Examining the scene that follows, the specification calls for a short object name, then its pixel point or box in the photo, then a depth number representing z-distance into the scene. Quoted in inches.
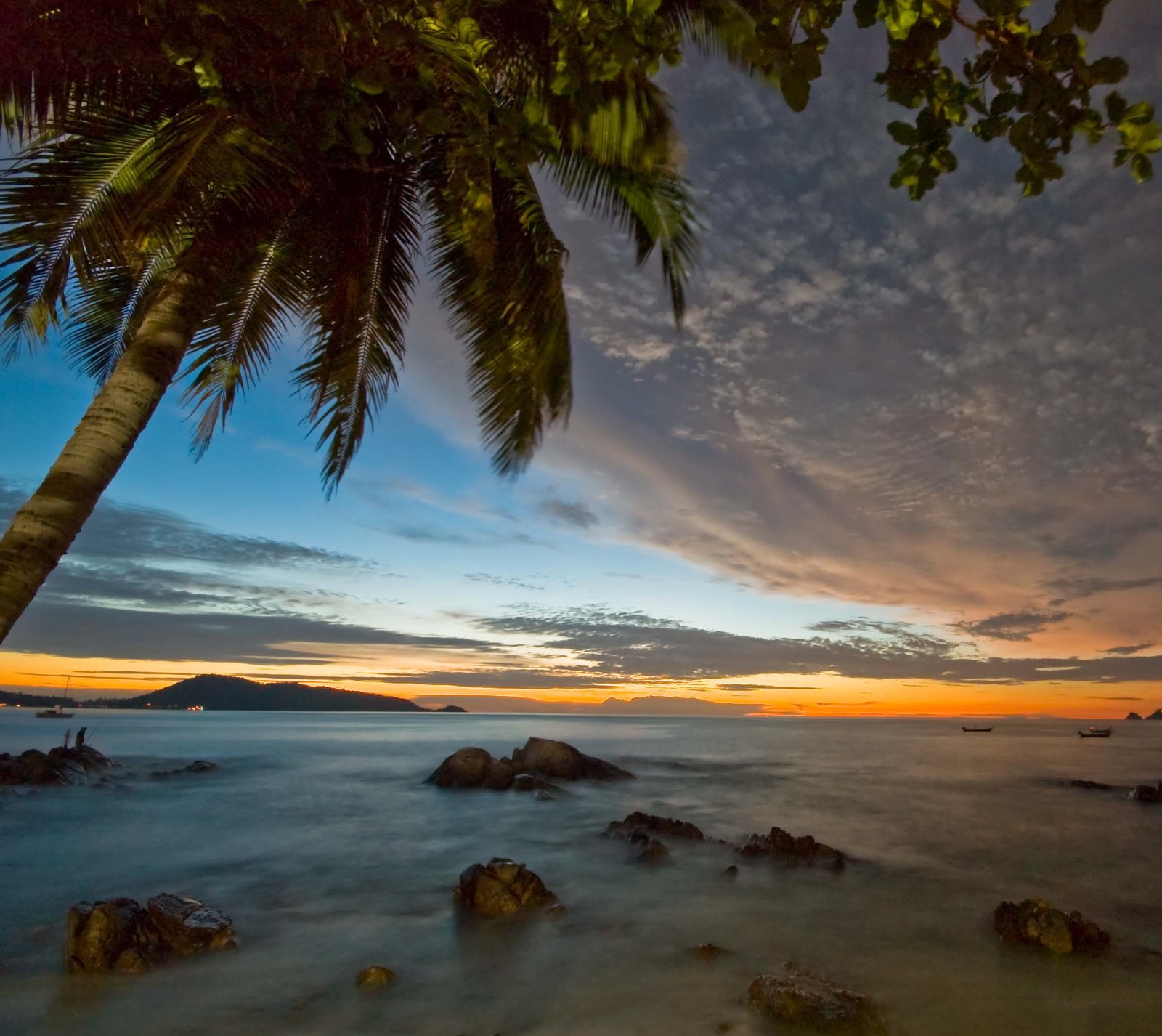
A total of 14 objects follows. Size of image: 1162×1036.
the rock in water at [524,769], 780.6
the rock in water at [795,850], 439.8
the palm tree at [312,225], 170.2
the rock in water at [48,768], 778.2
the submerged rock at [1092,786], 982.4
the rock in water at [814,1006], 211.0
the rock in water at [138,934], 245.4
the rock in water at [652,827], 507.9
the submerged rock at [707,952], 273.3
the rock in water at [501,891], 326.0
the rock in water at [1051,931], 284.2
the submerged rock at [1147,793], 848.9
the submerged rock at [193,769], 994.9
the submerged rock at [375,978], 247.6
